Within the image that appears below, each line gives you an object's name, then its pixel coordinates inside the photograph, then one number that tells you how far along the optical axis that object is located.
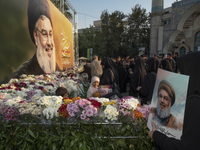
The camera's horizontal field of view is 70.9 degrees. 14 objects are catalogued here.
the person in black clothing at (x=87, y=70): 7.76
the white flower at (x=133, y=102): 1.87
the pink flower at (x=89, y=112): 1.73
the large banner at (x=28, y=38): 4.16
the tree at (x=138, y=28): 26.94
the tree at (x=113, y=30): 27.83
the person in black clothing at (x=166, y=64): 7.58
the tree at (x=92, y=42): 27.66
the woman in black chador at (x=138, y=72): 4.79
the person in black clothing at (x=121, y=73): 7.50
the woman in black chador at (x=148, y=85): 3.15
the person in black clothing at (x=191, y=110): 0.80
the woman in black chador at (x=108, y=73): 4.71
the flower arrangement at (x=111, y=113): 1.75
